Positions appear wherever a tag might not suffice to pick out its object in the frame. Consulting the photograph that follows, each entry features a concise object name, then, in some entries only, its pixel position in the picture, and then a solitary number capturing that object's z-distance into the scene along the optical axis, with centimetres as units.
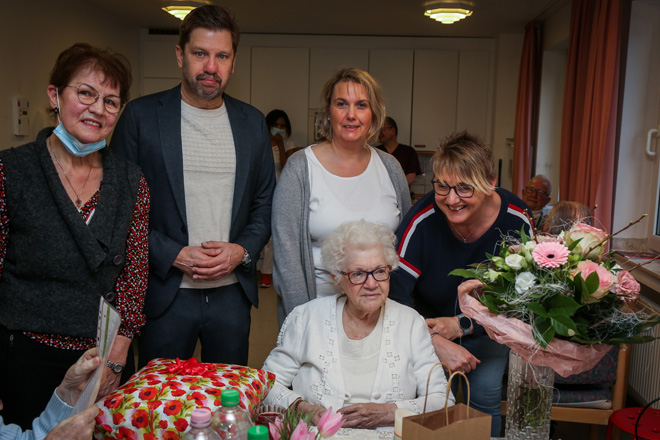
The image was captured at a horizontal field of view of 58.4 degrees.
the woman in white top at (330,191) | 218
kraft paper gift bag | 115
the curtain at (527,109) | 603
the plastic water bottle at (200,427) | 103
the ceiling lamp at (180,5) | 552
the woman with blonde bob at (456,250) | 198
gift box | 138
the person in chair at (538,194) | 441
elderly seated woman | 184
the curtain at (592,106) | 374
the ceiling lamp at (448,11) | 540
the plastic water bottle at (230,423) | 114
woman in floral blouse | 165
